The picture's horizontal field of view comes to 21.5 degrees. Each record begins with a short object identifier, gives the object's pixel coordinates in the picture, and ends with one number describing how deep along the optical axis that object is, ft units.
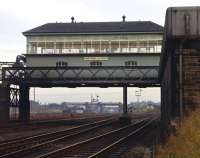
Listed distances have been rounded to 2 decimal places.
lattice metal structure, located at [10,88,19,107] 160.29
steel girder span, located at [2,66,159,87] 152.25
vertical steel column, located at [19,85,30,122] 166.42
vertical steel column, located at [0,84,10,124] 146.61
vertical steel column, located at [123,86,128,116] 167.17
